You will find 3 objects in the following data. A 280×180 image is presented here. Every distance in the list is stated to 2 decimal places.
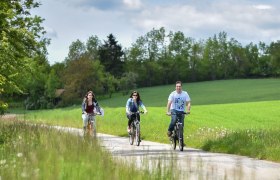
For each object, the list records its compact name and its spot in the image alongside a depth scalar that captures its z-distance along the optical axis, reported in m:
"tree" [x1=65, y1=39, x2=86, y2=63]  140.12
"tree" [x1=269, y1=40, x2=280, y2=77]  127.50
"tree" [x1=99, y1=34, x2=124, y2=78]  112.88
